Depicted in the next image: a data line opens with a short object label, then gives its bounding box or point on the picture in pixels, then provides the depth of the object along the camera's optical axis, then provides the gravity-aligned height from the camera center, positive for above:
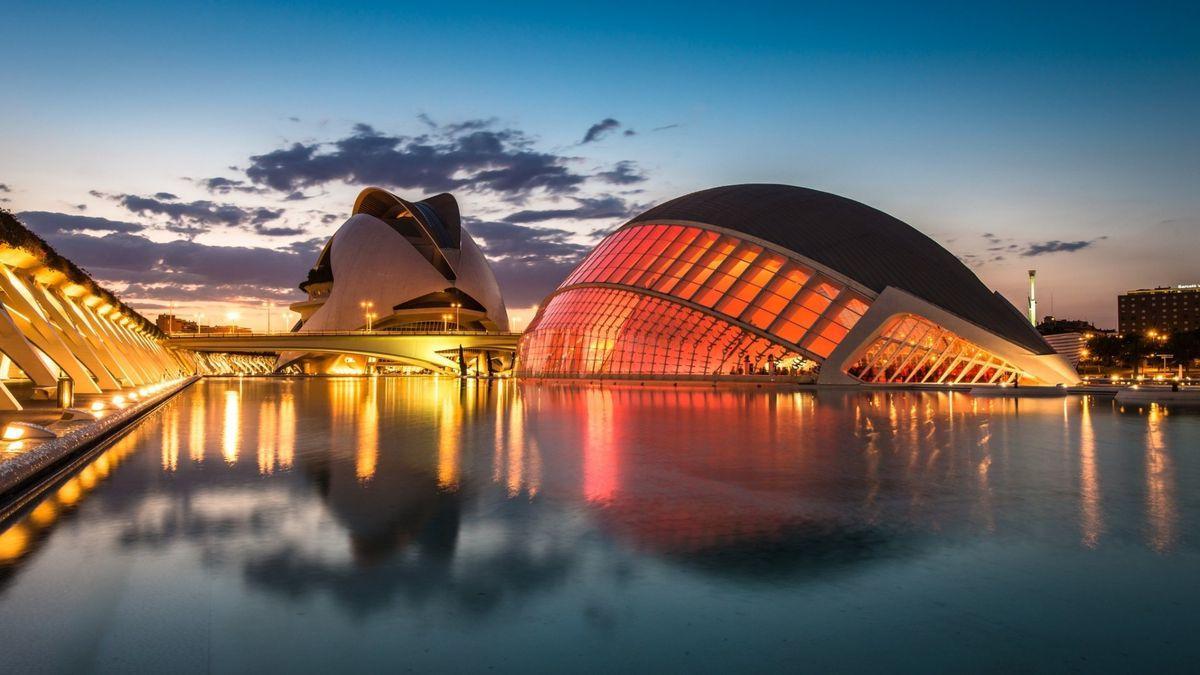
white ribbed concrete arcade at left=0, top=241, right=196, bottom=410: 19.09 +1.68
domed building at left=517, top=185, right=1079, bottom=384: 40.50 +3.73
